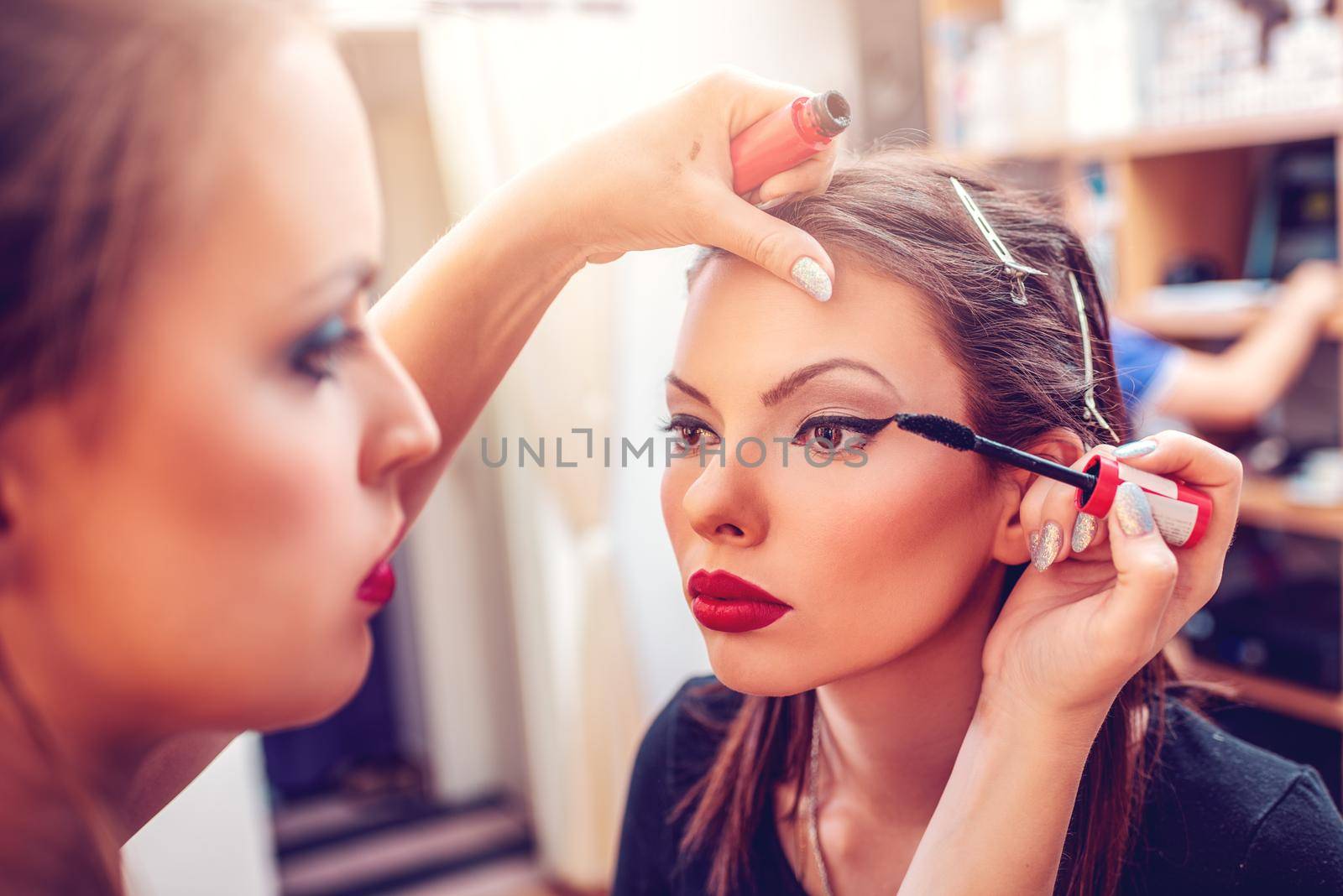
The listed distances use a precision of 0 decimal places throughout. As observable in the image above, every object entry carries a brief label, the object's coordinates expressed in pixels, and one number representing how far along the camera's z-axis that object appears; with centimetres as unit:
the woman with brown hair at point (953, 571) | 67
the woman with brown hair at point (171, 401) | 40
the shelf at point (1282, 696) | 205
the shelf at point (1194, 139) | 198
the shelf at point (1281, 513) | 202
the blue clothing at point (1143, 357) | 199
